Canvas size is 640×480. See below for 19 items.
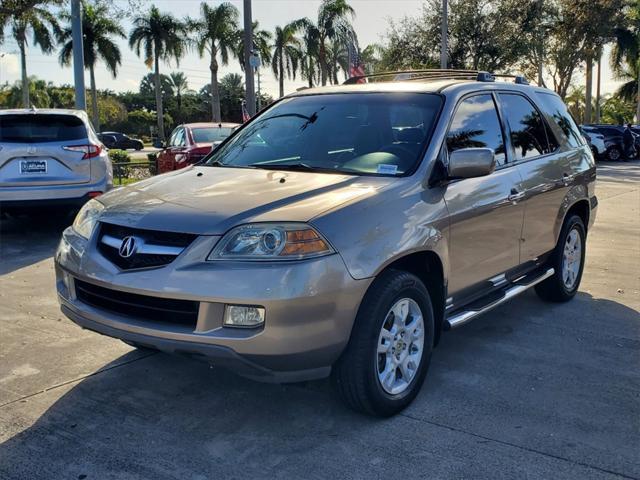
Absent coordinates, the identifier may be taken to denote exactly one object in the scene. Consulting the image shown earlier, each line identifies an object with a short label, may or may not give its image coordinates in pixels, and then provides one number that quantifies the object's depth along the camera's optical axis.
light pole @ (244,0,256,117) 16.16
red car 11.20
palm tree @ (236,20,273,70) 39.84
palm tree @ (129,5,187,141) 44.81
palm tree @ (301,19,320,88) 39.91
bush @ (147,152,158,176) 18.16
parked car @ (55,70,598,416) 3.03
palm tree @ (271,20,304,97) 45.06
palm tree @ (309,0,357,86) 36.28
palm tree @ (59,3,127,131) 42.72
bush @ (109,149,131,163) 20.77
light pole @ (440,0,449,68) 23.08
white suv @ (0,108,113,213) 8.10
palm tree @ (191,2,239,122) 37.97
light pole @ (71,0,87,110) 13.35
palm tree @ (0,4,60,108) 34.01
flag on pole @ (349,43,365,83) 20.64
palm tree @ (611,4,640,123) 34.34
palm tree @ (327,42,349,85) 40.16
